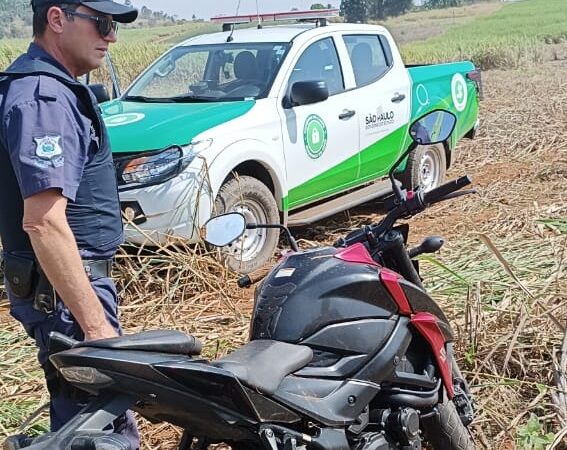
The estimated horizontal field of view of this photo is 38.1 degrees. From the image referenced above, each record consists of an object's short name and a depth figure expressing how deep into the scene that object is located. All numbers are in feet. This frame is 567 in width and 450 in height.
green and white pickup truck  18.33
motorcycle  6.32
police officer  7.85
